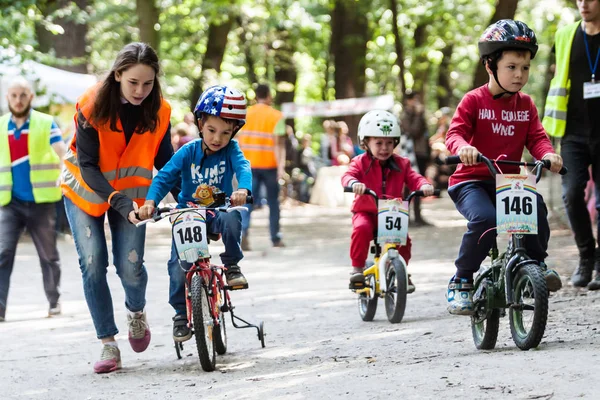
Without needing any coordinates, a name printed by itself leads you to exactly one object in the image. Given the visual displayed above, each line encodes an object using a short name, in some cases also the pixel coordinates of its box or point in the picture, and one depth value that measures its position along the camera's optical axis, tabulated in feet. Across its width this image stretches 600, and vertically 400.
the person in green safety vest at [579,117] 60.44
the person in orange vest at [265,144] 102.58
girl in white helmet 59.36
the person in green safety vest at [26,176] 67.00
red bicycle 43.98
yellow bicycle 56.39
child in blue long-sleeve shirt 45.34
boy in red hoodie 43.73
